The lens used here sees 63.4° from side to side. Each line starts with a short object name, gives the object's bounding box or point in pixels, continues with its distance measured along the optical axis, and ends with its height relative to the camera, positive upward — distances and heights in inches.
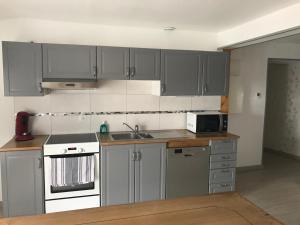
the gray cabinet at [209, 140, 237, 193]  128.3 -37.3
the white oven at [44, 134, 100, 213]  105.6 -35.4
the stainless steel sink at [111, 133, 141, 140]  123.7 -21.8
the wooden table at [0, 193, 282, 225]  51.5 -26.7
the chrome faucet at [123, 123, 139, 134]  136.4 -18.9
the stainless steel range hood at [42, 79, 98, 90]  110.0 +4.5
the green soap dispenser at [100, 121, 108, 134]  132.5 -18.4
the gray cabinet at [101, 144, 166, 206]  114.2 -37.7
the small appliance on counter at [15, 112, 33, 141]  114.7 -16.5
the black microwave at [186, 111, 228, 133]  134.8 -14.6
